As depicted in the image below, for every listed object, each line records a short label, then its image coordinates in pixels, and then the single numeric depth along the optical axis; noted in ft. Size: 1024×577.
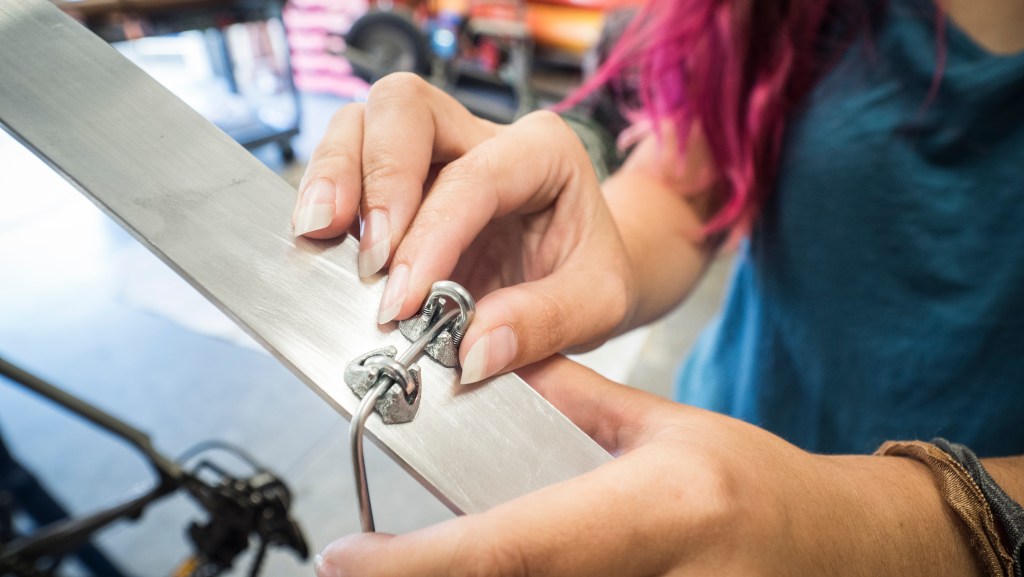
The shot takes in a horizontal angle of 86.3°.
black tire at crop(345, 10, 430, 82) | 7.06
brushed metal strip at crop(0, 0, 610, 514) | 0.94
